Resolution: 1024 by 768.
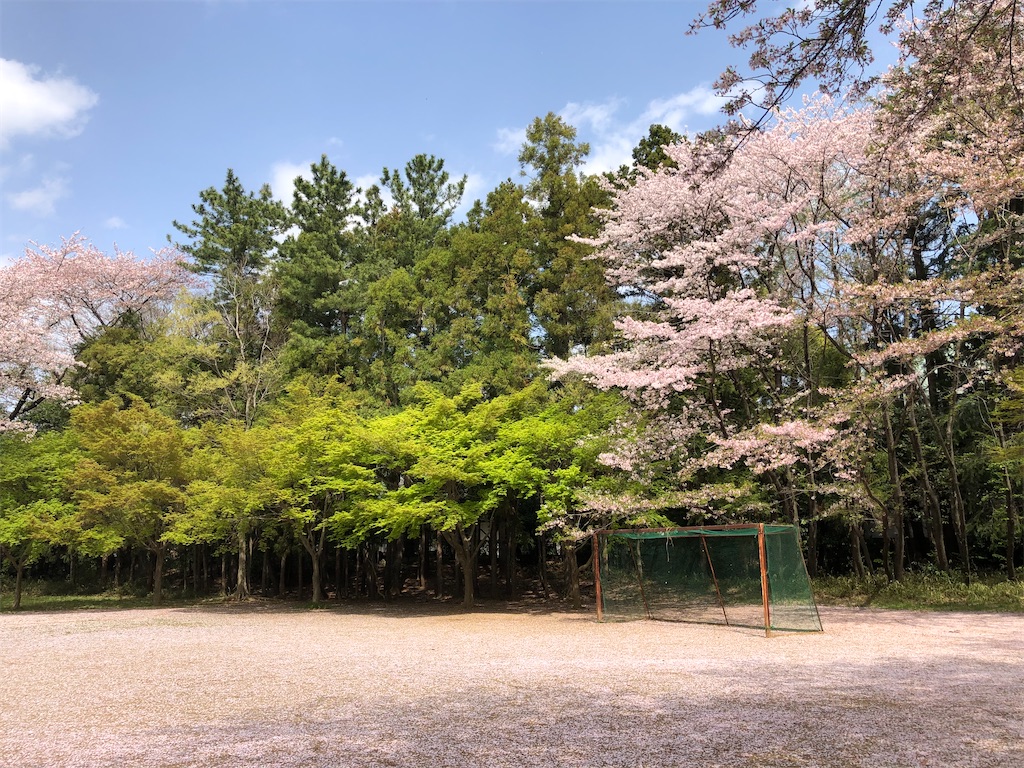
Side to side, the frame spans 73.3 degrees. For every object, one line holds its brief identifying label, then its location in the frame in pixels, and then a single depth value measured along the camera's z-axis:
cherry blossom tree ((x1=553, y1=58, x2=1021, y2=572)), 12.55
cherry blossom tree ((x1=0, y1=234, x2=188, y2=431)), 22.84
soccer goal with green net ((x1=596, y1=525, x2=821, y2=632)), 11.05
